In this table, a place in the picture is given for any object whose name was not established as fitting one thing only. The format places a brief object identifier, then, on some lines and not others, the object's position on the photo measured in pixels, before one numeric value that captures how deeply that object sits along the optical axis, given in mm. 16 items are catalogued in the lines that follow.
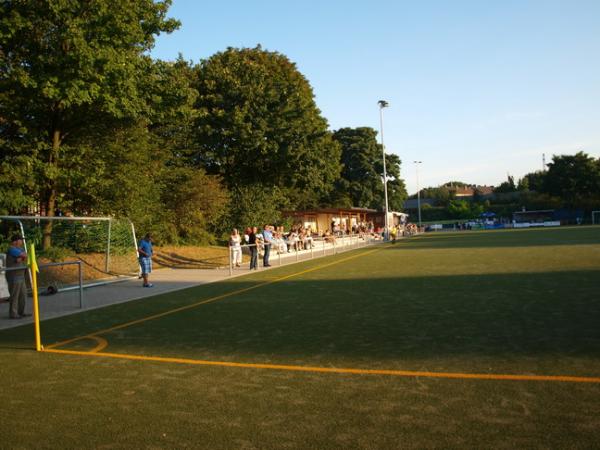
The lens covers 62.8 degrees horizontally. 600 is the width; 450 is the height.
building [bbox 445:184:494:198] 126275
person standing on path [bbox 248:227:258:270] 18859
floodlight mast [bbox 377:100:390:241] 43906
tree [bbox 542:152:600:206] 73750
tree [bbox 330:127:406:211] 61469
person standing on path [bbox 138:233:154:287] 14259
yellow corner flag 6941
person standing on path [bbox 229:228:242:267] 19375
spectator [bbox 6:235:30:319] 9438
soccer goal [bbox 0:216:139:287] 16469
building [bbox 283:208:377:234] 41250
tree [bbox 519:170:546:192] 81012
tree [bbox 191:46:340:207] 30641
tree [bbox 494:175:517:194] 118000
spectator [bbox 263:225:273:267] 20141
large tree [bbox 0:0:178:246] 15617
